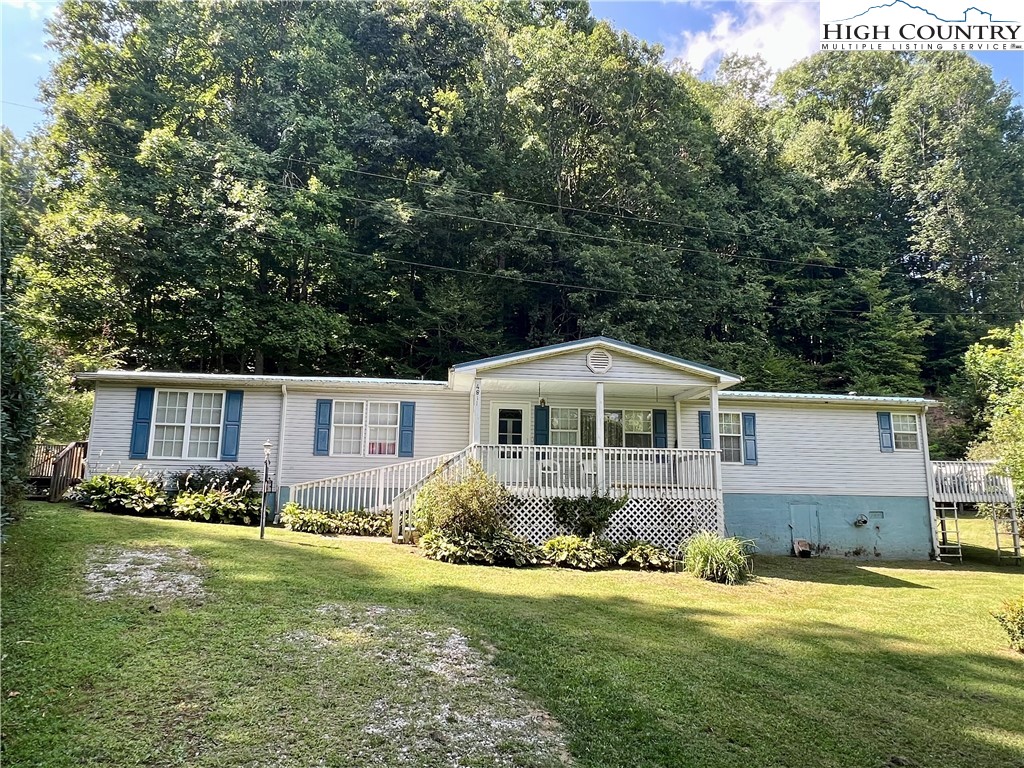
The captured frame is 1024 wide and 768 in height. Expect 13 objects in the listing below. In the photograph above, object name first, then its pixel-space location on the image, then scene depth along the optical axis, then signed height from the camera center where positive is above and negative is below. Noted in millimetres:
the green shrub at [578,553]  10102 -1395
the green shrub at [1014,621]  6707 -1694
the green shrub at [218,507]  11422 -709
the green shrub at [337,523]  11617 -1013
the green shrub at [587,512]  11125 -716
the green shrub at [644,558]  10367 -1502
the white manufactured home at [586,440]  11914 +865
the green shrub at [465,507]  10172 -581
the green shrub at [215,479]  12484 -142
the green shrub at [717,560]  9680 -1431
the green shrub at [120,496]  11227 -494
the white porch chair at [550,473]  11602 +56
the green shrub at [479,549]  9586 -1283
